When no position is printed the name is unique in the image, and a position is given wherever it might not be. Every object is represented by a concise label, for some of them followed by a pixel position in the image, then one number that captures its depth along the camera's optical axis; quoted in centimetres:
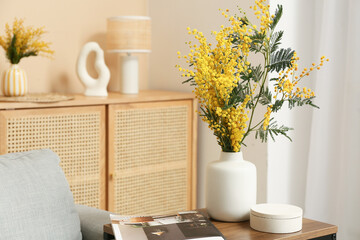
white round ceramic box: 263
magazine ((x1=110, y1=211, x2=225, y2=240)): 251
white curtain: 354
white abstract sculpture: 379
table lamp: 389
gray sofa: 267
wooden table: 261
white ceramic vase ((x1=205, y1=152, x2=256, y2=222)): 273
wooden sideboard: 343
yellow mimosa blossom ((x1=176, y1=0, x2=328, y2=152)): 269
